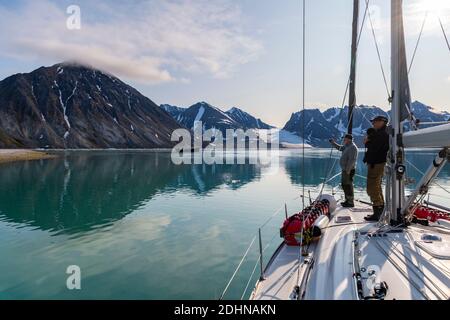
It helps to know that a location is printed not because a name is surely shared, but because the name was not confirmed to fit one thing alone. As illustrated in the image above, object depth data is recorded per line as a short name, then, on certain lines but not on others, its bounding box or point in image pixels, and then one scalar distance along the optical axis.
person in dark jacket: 9.90
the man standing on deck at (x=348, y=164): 13.45
